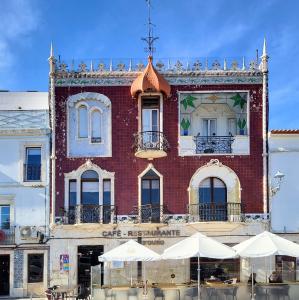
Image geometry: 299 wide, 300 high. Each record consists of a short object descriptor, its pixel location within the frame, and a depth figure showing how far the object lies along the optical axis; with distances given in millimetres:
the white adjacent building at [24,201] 22342
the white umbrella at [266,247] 16910
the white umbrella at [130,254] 17660
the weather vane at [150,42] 22983
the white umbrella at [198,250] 16947
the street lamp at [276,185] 22221
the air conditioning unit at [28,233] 22342
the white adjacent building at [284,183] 22221
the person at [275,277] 17550
